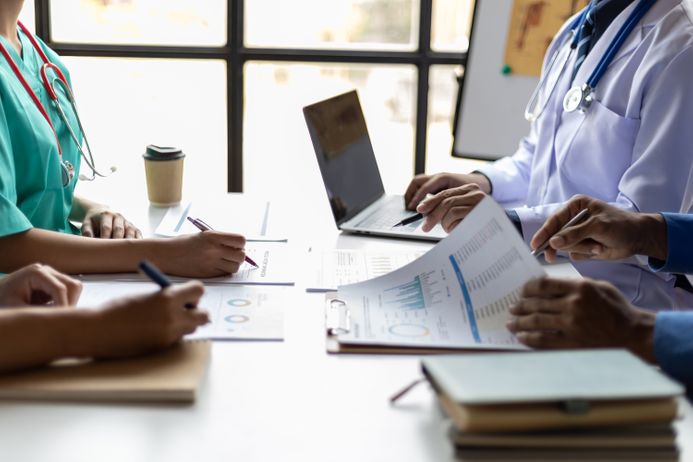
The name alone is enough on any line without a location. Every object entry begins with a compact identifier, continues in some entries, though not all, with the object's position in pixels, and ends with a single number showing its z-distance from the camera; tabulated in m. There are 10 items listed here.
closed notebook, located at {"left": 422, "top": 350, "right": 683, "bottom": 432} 0.85
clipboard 1.15
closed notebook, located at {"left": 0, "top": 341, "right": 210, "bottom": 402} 0.98
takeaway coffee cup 1.98
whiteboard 2.71
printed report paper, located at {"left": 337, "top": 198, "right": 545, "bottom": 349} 1.18
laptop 1.83
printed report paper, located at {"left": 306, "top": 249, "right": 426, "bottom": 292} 1.46
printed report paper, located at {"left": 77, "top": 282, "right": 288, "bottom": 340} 1.20
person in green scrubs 1.44
